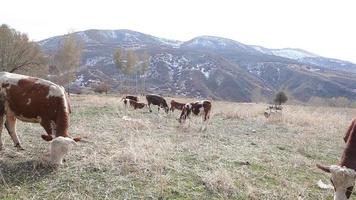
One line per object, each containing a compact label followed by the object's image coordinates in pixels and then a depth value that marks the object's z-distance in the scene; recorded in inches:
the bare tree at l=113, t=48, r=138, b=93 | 3451.8
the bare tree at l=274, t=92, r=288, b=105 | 3321.9
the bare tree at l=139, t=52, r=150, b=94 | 3828.7
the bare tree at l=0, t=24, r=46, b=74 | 2207.2
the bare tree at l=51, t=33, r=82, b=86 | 2760.8
